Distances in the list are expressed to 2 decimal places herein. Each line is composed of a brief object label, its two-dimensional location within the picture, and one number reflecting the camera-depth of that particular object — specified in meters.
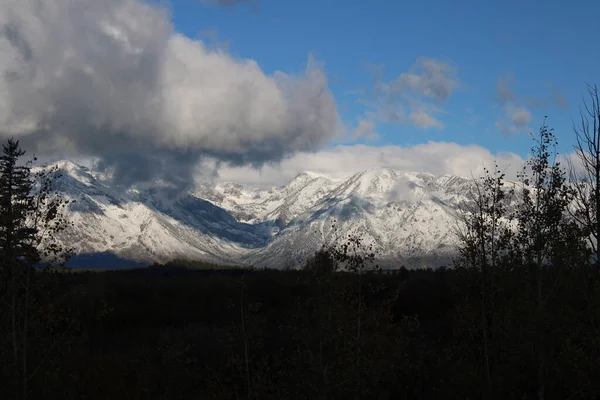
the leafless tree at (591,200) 21.34
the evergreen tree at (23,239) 26.12
